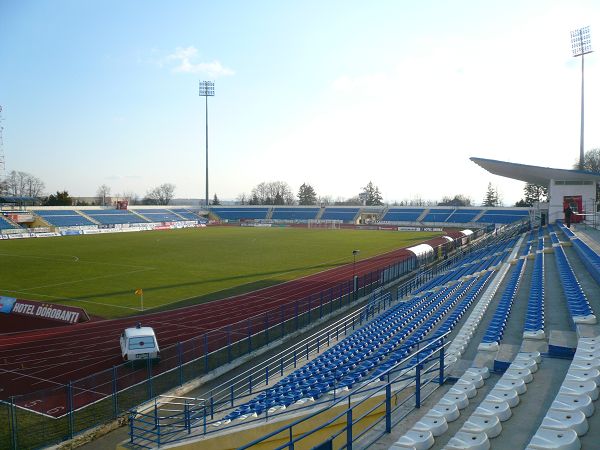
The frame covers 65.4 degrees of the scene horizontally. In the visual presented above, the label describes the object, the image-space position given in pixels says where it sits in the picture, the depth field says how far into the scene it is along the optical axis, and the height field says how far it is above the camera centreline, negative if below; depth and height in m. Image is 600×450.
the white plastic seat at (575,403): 5.52 -2.29
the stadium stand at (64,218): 73.19 -1.49
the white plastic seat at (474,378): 7.38 -2.65
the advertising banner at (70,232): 69.81 -3.51
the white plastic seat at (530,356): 8.10 -2.51
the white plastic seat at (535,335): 9.57 -2.50
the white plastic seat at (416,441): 5.20 -2.60
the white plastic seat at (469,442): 4.99 -2.49
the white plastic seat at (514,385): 6.66 -2.48
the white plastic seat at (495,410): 5.81 -2.49
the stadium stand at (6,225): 66.01 -2.39
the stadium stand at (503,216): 84.56 -0.46
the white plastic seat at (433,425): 5.67 -2.61
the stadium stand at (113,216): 82.06 -1.23
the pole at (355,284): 26.45 -4.21
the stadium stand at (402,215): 97.60 -0.54
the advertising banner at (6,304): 23.50 -4.86
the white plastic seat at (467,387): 6.95 -2.63
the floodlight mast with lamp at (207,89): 106.96 +27.86
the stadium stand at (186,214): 99.01 -0.86
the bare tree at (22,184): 146.89 +7.57
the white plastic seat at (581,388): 6.00 -2.28
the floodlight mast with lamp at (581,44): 52.28 +19.17
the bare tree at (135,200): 172.88 +3.77
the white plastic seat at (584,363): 6.87 -2.26
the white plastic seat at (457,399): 6.49 -2.62
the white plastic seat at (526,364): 7.58 -2.48
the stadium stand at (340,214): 104.64 -0.52
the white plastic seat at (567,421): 5.03 -2.29
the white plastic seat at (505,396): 6.22 -2.48
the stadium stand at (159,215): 91.29 -1.06
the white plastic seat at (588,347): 7.79 -2.28
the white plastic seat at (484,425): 5.35 -2.47
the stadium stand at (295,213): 108.07 -0.47
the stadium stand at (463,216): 89.86 -0.58
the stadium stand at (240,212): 110.25 -0.37
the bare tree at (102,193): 175.20 +6.20
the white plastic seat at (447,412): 6.09 -2.62
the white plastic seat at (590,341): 8.20 -2.27
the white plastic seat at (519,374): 7.11 -2.49
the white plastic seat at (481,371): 7.80 -2.68
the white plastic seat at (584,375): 6.43 -2.27
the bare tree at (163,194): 169.34 +5.77
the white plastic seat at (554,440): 4.61 -2.29
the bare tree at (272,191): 179.50 +7.65
